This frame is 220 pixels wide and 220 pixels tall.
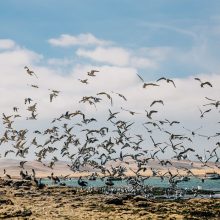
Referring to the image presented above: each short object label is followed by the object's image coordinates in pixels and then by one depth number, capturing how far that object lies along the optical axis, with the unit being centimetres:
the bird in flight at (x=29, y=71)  3872
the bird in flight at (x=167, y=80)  3672
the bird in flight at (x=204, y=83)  3747
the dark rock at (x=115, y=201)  3975
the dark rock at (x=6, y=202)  3891
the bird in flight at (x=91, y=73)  3931
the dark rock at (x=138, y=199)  4336
